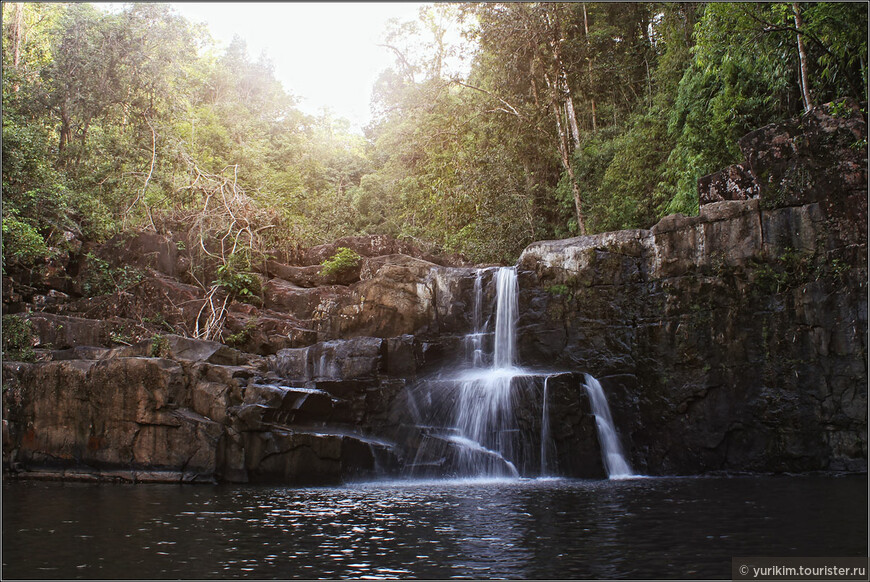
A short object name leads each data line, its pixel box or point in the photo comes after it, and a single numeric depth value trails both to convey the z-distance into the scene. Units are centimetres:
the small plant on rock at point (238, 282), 1975
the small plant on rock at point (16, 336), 1504
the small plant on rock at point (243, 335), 1770
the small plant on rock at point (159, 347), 1488
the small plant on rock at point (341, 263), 2094
